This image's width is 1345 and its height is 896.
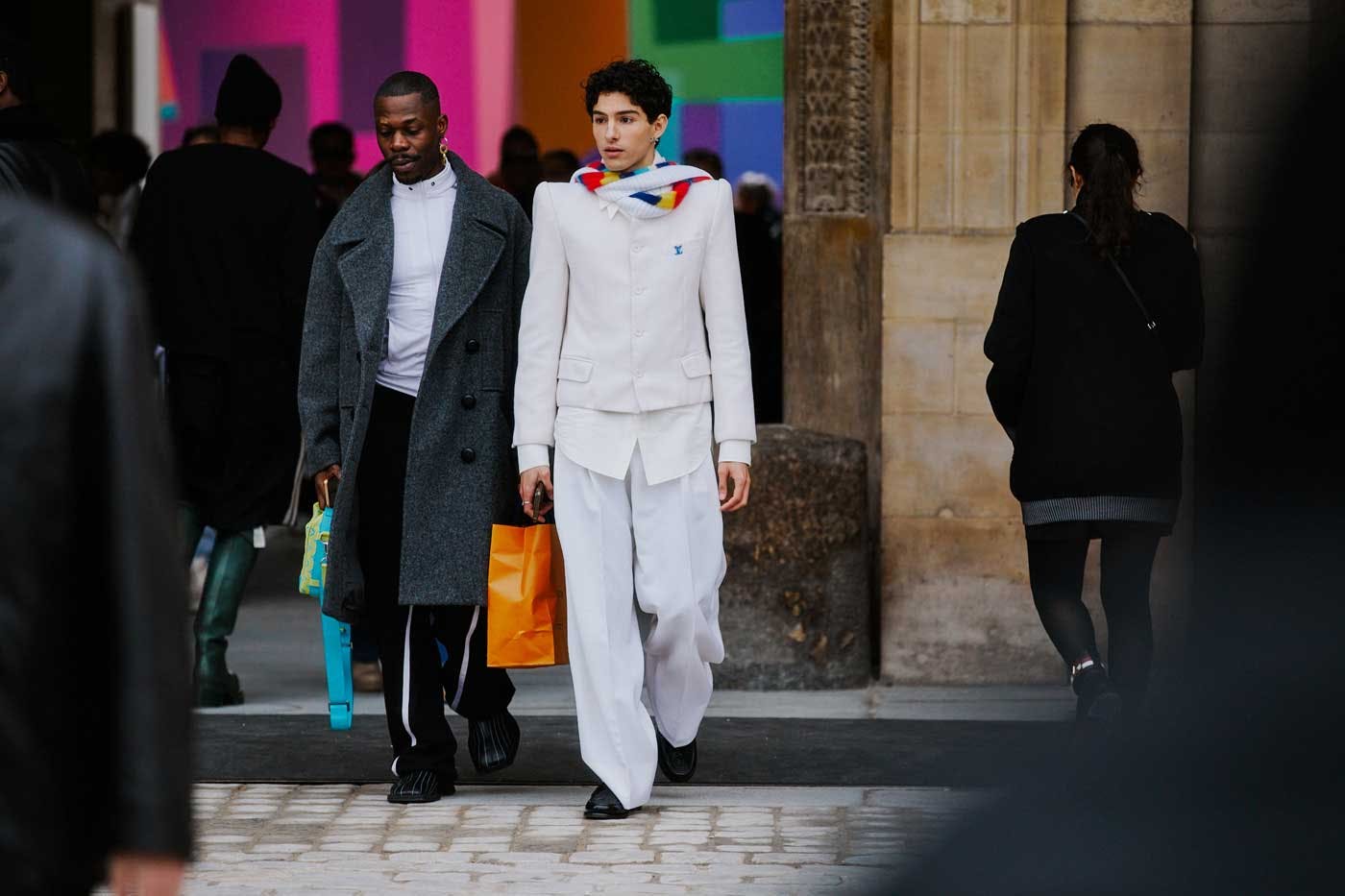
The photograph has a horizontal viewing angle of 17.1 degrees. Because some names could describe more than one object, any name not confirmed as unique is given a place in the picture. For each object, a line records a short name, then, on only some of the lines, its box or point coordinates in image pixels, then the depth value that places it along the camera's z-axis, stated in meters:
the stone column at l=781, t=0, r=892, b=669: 15.30
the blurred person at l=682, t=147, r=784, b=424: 19.93
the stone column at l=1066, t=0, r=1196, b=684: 14.97
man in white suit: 10.88
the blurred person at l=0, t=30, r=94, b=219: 10.12
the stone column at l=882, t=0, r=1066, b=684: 14.92
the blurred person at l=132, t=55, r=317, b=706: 14.11
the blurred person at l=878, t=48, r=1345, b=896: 2.48
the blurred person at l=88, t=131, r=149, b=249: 19.95
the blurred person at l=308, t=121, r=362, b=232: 19.05
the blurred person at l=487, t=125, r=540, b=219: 19.78
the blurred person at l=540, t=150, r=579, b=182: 21.35
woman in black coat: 11.80
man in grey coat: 11.25
